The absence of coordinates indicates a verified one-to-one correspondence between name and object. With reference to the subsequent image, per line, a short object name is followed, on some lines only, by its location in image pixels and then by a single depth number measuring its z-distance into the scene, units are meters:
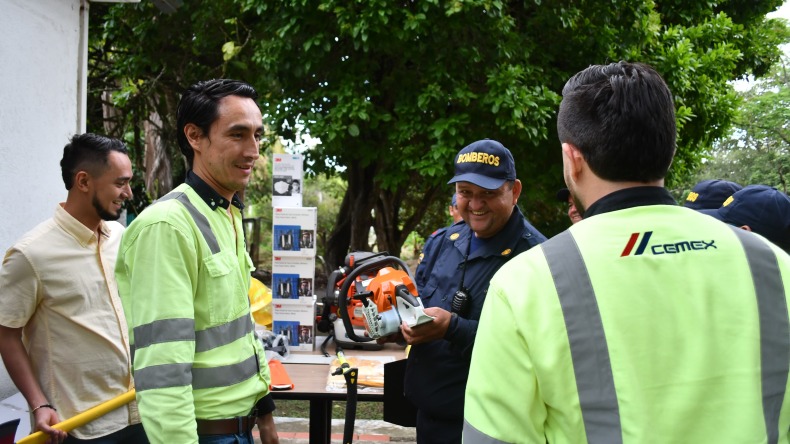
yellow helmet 4.48
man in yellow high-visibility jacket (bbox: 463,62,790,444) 1.08
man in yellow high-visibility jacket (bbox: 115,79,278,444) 1.60
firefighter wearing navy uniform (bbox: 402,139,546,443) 2.59
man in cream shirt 2.37
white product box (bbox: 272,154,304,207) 4.85
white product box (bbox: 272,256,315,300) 4.73
